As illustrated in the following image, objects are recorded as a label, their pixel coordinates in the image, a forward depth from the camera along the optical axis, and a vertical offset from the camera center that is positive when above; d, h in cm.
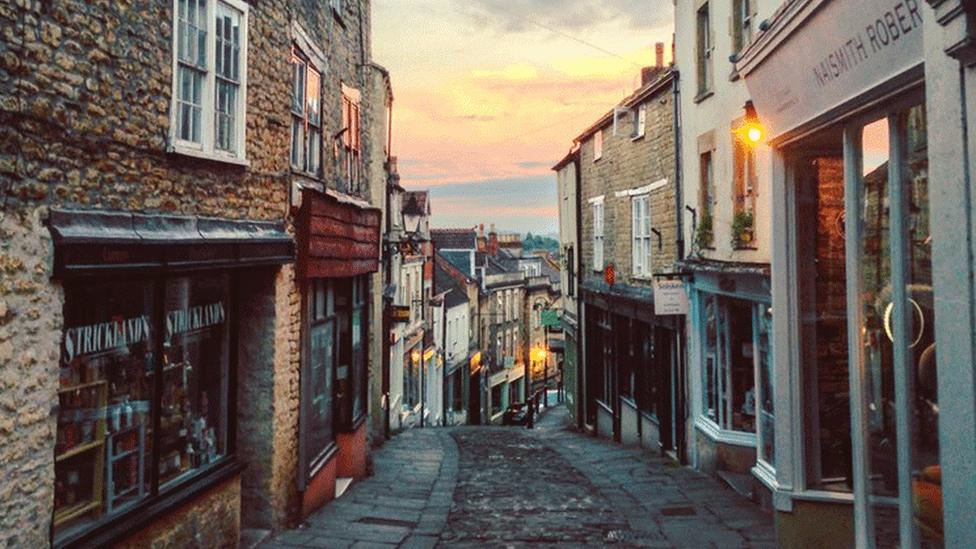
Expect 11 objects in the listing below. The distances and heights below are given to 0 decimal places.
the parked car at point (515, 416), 3934 -606
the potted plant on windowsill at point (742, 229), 1104 +102
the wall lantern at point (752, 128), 944 +219
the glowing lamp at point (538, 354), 6000 -423
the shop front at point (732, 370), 1045 -110
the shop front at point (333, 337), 991 -56
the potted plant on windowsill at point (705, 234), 1280 +110
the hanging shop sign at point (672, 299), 1356 +1
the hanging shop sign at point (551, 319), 2708 -68
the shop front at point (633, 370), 1527 -165
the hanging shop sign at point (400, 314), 1883 -34
